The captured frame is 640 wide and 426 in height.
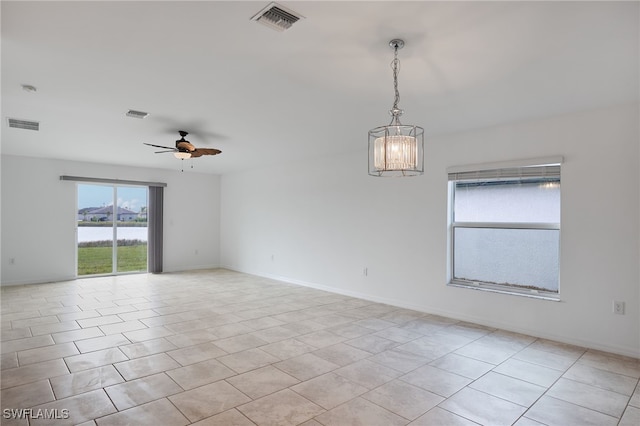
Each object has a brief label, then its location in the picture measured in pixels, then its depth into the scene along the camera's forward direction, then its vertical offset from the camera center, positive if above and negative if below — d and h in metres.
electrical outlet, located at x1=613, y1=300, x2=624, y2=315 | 3.49 -0.89
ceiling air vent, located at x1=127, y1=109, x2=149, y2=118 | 3.96 +1.13
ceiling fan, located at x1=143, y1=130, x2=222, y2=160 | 4.70 +0.86
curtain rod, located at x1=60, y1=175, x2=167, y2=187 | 7.14 +0.71
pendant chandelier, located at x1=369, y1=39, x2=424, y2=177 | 2.52 +0.45
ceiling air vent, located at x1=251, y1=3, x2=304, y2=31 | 2.04 +1.16
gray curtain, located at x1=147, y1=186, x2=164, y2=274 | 8.20 -0.40
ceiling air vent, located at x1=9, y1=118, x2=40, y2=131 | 4.36 +1.11
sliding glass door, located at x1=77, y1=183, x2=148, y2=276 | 7.49 -0.32
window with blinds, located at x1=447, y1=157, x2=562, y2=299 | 4.05 -0.14
